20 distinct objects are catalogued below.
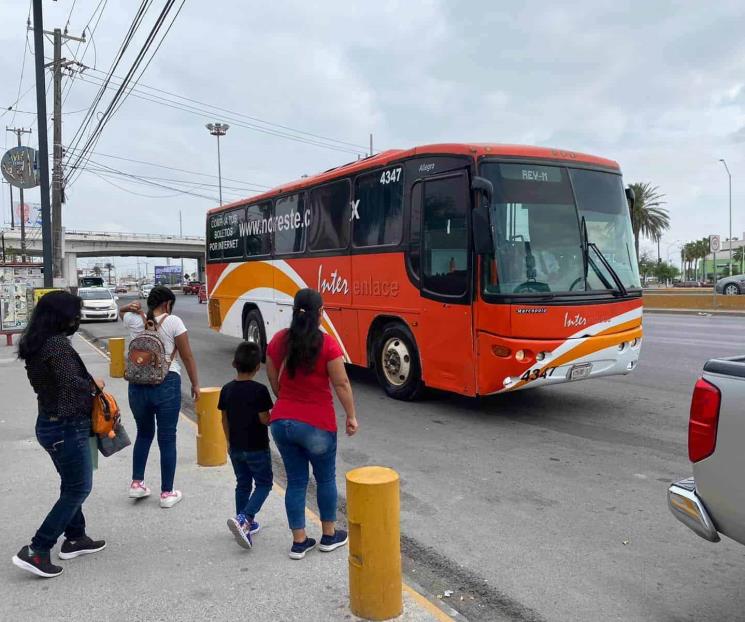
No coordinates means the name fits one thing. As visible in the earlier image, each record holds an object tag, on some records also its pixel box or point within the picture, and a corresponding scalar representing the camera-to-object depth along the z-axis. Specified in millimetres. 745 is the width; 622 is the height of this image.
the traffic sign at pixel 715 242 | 23580
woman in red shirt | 3529
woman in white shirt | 4398
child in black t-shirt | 3756
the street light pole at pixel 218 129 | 47969
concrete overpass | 65000
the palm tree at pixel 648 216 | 55688
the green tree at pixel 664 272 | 91625
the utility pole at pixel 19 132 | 50750
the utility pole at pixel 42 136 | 13555
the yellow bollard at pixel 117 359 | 10820
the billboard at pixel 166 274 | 119250
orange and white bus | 6727
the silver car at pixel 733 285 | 30078
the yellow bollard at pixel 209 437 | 5531
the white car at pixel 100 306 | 25173
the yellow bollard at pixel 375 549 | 3037
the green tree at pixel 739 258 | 84181
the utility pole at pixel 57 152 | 21562
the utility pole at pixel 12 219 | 56144
